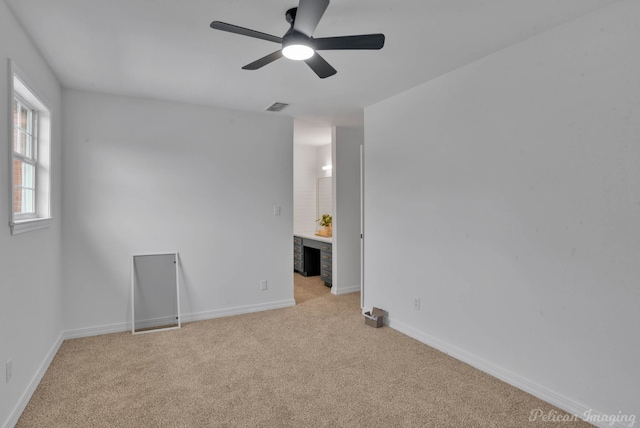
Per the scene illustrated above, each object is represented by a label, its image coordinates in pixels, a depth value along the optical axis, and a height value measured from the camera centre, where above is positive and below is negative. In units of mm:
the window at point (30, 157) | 2510 +449
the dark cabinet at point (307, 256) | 6434 -764
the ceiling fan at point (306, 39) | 1866 +997
